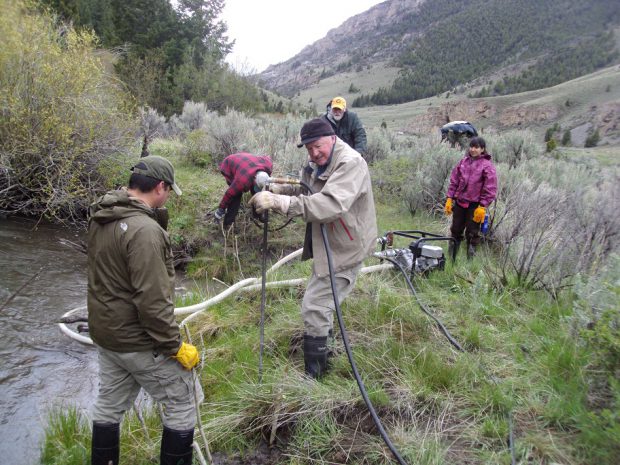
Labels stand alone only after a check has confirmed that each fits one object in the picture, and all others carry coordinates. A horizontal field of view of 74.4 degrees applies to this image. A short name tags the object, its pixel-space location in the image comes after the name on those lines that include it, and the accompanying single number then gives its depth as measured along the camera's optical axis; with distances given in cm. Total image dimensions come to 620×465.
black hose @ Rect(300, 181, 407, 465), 226
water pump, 480
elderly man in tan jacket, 278
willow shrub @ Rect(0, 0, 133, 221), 759
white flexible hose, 431
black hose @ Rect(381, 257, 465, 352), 331
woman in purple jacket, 569
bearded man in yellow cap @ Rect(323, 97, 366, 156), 635
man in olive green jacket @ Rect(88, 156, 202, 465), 226
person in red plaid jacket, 414
